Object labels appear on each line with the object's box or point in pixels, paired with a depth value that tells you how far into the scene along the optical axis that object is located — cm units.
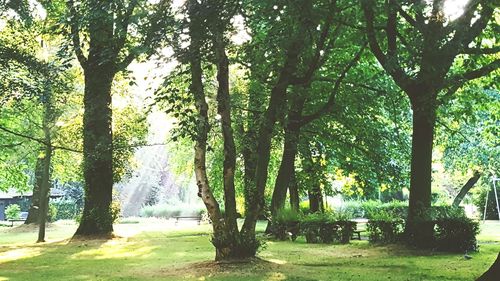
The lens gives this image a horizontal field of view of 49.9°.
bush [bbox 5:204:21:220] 4594
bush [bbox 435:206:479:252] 1565
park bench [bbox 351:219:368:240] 2027
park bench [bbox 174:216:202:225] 4698
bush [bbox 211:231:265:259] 1343
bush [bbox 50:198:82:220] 5253
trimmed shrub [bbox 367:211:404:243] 1755
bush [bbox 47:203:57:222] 4159
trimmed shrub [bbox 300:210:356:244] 2023
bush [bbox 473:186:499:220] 3928
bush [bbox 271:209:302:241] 2203
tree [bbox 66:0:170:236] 1047
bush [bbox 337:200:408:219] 4435
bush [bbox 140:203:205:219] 5703
